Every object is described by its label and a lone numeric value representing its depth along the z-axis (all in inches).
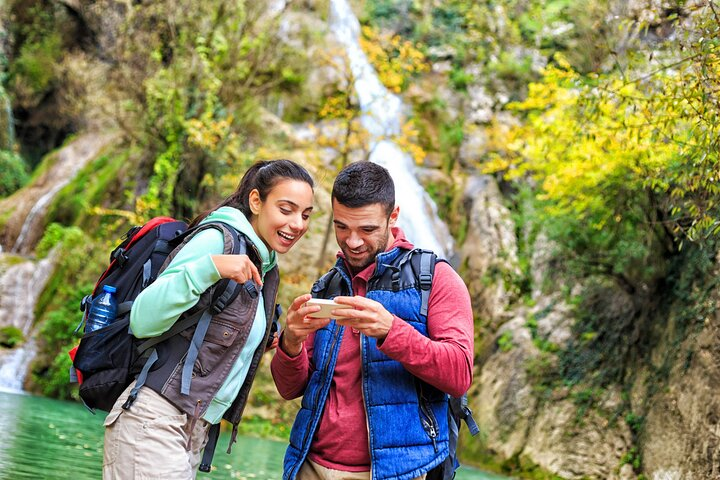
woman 102.5
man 102.3
